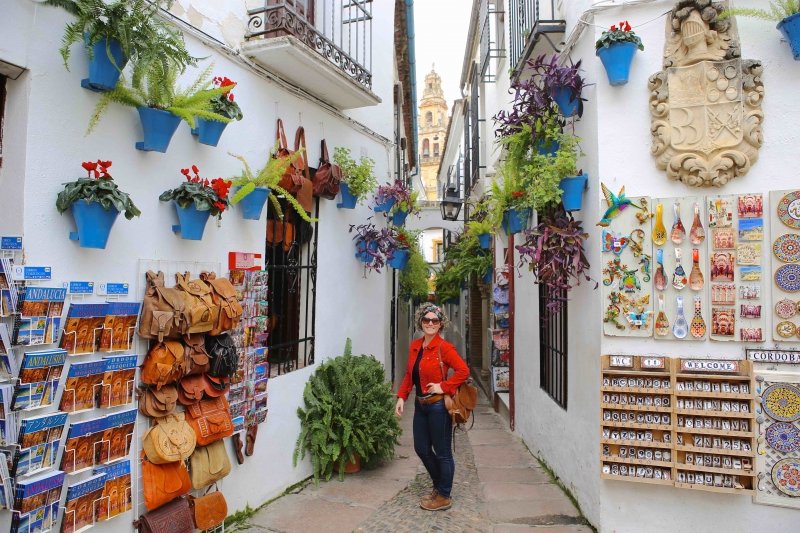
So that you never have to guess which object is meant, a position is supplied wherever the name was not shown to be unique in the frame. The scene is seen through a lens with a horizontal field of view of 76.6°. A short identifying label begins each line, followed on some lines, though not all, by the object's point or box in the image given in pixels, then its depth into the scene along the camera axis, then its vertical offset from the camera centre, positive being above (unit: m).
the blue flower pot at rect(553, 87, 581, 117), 4.41 +1.64
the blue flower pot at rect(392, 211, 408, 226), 7.07 +1.00
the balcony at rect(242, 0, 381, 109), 4.40 +2.20
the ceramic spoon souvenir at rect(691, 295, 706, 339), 3.89 -0.26
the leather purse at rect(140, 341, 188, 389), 3.24 -0.50
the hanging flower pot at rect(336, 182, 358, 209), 5.97 +1.06
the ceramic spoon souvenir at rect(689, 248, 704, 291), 3.90 +0.11
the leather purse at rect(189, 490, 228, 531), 3.60 -1.62
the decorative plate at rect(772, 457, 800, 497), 3.65 -1.35
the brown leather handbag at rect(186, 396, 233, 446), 3.63 -0.97
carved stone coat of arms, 3.82 +1.44
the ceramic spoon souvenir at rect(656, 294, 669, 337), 3.96 -0.26
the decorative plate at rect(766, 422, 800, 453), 3.67 -1.08
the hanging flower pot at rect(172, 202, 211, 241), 3.52 +0.46
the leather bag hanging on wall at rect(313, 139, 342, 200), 5.34 +1.17
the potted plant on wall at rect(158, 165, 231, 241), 3.49 +0.60
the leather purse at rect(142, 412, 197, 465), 3.27 -1.01
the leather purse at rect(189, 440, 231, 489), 3.60 -1.29
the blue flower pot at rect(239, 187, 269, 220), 4.20 +0.72
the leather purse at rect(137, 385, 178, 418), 3.28 -0.74
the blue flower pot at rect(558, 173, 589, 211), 4.27 +0.84
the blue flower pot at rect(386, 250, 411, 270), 6.89 +0.40
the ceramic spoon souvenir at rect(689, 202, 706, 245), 3.89 +0.44
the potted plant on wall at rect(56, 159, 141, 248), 2.75 +0.45
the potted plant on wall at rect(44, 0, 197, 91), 2.74 +1.42
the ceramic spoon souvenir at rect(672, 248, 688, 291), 3.93 +0.10
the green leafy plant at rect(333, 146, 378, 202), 5.93 +1.36
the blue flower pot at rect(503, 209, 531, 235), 5.49 +0.77
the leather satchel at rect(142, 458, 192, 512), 3.25 -1.29
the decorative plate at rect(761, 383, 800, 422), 3.67 -0.82
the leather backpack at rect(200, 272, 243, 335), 3.67 -0.11
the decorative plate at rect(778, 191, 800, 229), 3.72 +0.59
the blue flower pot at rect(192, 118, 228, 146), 3.74 +1.17
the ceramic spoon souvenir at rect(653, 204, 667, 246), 3.97 +0.46
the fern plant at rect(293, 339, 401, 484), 5.14 -1.36
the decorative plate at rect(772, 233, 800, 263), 3.72 +0.30
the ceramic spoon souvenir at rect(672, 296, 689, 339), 3.92 -0.29
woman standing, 4.45 -0.97
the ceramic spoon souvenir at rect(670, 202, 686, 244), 3.94 +0.46
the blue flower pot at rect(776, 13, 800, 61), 3.57 +1.85
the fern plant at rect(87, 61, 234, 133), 3.01 +1.22
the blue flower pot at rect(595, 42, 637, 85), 3.96 +1.81
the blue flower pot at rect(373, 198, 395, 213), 6.74 +1.10
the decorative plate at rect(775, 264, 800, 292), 3.72 +0.08
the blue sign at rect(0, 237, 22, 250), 2.62 +0.23
